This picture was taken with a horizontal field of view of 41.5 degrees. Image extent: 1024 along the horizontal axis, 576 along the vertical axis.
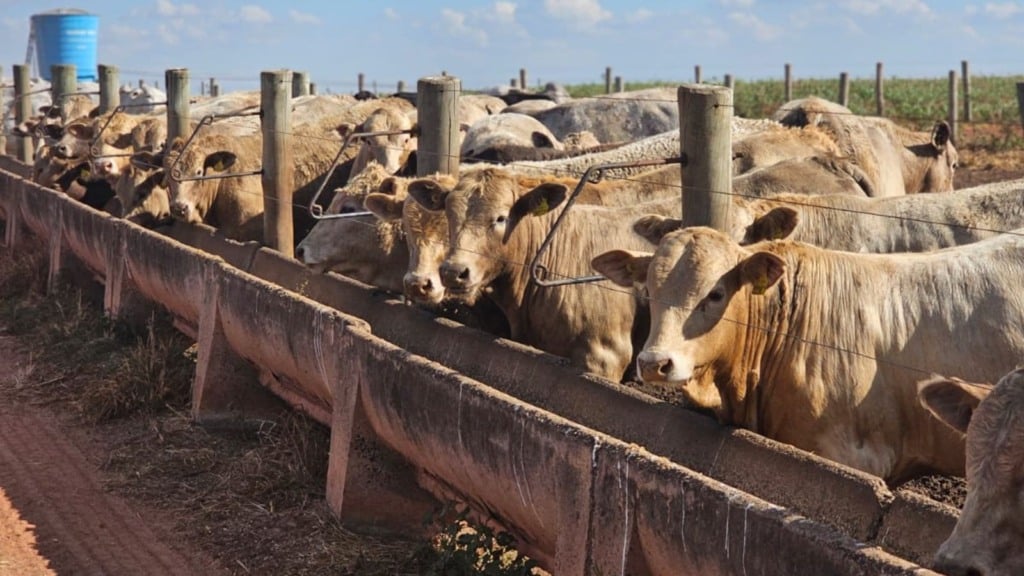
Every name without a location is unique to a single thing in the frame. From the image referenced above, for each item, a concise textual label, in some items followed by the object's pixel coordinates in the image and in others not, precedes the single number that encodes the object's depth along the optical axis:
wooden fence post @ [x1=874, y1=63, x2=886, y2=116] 29.03
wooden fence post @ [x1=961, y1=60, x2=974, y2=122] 28.09
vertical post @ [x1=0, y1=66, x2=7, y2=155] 23.92
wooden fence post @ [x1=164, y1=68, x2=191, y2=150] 12.88
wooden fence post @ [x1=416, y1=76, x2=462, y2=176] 7.98
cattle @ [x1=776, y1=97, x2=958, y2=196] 10.84
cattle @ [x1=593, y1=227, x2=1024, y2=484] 5.43
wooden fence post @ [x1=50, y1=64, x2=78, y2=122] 19.41
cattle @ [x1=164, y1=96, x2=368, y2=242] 11.50
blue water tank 37.25
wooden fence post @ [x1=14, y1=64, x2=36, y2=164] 20.52
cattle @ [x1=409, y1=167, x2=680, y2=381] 7.31
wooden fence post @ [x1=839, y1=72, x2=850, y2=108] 27.62
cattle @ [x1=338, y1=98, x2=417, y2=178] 11.43
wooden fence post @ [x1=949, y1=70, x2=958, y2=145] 27.20
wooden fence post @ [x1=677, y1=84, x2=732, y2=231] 5.86
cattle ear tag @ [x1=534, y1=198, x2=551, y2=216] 7.42
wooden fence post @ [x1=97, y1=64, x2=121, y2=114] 17.00
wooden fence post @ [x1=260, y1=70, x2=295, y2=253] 10.17
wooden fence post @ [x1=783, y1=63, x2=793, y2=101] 31.71
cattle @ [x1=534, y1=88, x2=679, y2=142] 17.36
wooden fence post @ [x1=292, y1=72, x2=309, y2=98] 19.41
